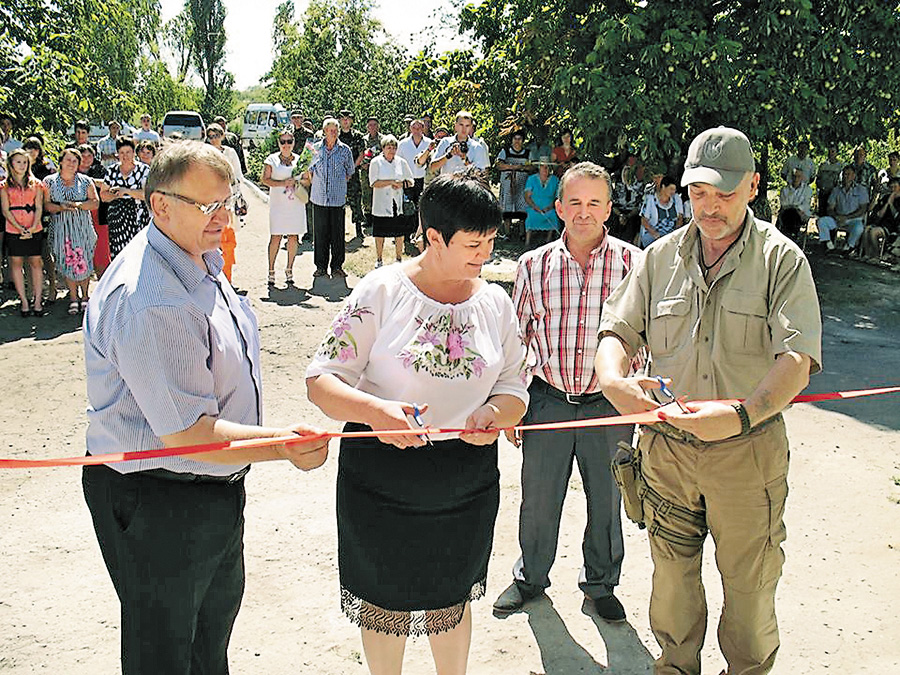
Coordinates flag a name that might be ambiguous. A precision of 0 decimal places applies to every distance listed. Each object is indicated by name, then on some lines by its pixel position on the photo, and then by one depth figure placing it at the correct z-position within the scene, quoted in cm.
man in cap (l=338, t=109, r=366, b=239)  1448
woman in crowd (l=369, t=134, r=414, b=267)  1277
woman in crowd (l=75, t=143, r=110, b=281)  1088
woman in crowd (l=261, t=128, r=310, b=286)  1222
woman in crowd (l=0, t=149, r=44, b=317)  992
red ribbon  264
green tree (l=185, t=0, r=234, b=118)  6981
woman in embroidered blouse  320
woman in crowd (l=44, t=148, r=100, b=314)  1024
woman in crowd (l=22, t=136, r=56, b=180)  1076
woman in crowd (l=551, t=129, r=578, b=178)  1453
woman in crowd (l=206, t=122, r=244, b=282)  1024
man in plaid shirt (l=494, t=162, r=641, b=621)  432
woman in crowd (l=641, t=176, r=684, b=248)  1228
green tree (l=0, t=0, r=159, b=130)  1180
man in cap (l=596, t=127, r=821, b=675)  323
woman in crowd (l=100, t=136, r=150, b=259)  1023
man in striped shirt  260
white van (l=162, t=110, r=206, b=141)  3052
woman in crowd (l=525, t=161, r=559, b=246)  1446
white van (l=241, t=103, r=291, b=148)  3503
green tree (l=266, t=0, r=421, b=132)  2236
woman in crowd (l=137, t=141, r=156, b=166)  1109
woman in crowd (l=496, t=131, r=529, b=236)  1525
